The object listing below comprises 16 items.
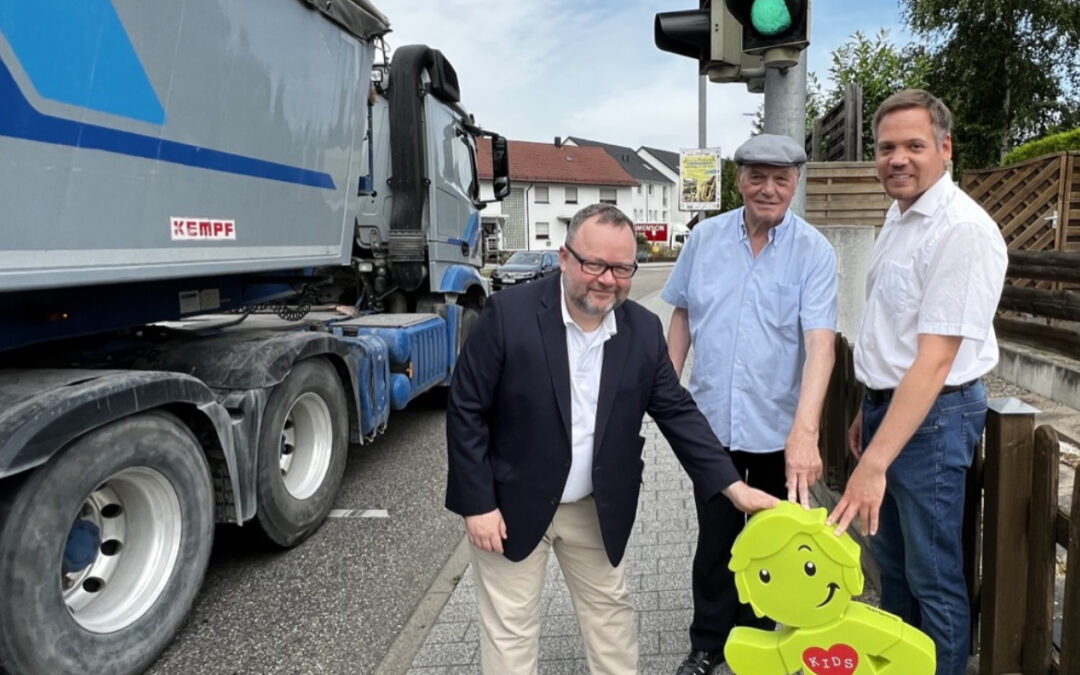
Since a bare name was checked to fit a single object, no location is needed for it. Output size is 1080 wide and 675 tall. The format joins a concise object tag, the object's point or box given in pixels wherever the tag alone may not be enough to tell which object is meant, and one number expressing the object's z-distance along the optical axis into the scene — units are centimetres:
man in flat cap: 248
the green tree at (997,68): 2242
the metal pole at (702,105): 1263
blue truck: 250
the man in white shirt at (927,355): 192
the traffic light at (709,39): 367
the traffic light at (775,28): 339
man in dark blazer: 210
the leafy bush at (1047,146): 1195
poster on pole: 1120
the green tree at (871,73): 1157
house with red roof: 5731
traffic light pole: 354
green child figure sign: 173
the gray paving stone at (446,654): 301
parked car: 2306
